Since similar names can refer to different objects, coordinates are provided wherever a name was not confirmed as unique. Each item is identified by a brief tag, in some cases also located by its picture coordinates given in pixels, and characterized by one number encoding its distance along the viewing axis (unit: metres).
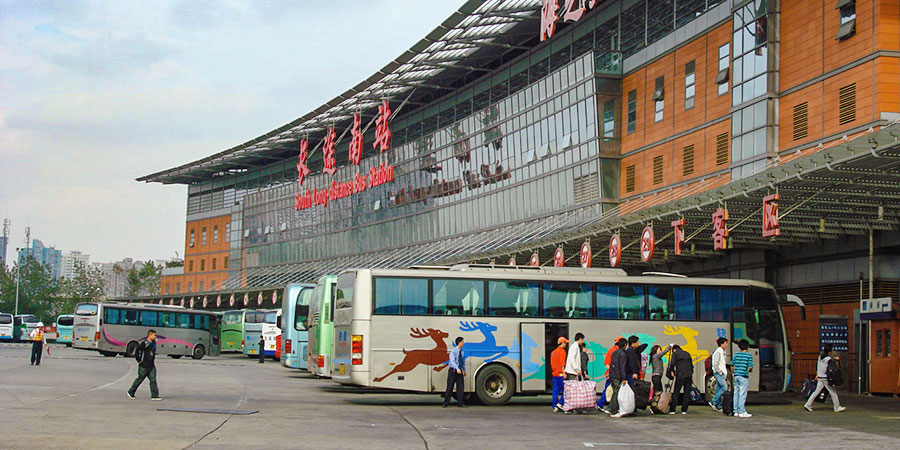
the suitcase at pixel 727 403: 22.05
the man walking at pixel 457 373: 23.08
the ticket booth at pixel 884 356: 28.61
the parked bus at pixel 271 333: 61.11
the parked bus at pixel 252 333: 65.75
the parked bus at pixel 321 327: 31.34
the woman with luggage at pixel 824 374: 23.19
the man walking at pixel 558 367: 22.11
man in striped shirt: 21.42
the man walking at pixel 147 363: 22.52
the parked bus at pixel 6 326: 83.75
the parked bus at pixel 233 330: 68.94
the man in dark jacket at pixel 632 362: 21.19
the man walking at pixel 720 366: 22.28
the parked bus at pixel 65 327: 80.62
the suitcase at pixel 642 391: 22.20
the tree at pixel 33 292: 139.25
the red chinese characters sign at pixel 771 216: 25.12
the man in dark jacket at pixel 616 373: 21.19
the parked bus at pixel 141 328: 55.75
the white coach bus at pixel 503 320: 23.95
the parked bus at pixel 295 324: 41.22
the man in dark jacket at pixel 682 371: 22.36
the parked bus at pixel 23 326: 87.12
